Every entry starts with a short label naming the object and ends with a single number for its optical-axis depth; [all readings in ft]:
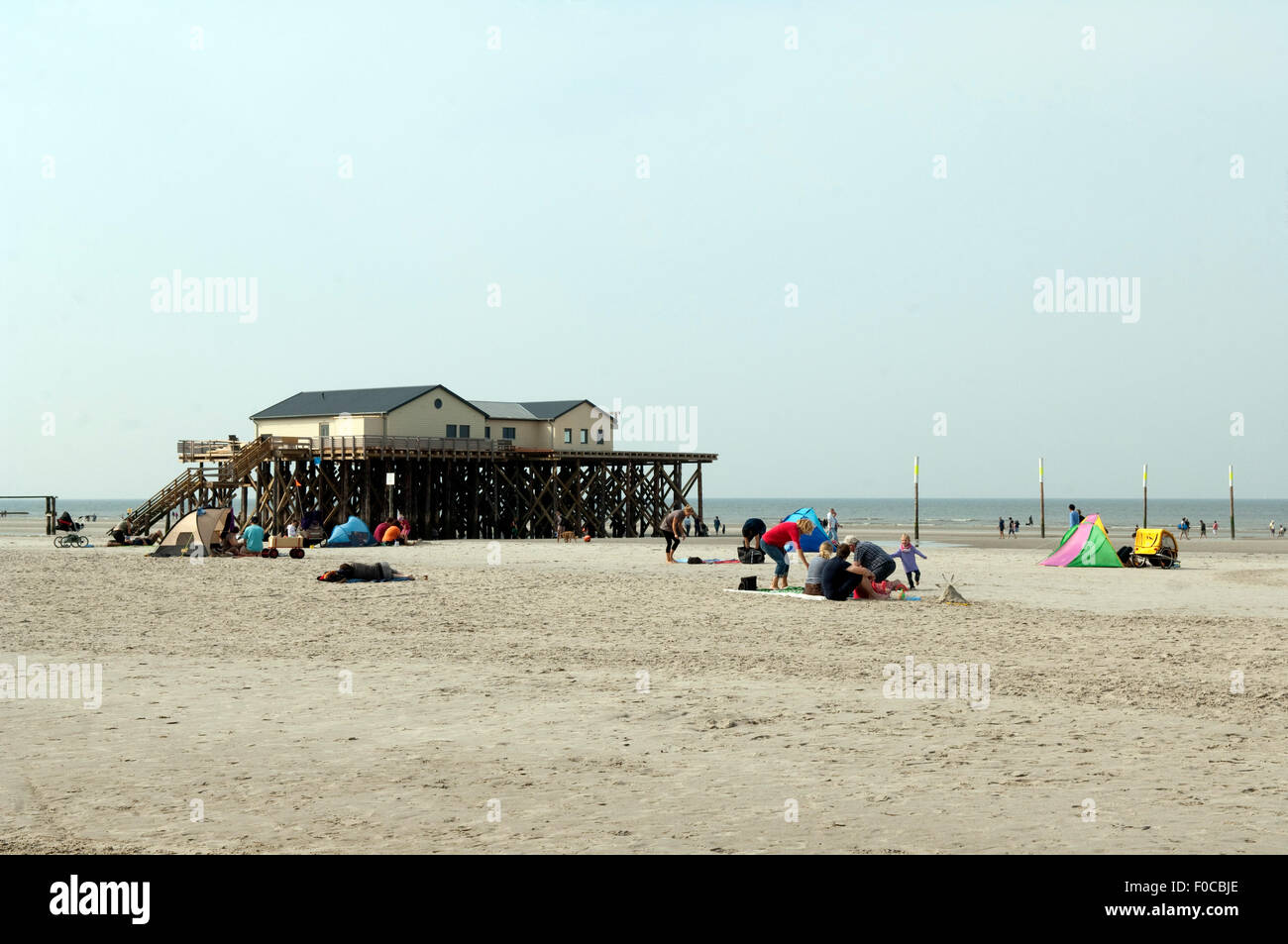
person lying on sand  69.82
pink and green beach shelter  90.27
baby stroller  115.65
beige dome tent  98.04
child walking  68.59
